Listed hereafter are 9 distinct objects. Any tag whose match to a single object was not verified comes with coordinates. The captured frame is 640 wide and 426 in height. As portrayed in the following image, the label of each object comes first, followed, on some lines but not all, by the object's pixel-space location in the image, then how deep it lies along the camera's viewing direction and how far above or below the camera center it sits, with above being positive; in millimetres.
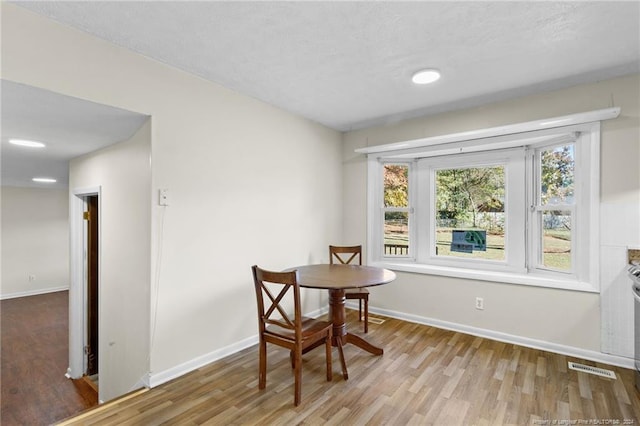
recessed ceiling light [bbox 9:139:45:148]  2950 +682
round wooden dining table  2412 -585
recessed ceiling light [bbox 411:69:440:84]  2496 +1164
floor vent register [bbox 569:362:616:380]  2402 -1298
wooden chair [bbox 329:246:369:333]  3209 -617
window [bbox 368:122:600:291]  2797 +55
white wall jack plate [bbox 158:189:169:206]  2342 +110
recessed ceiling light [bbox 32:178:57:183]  5566 +578
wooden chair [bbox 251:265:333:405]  2053 -895
